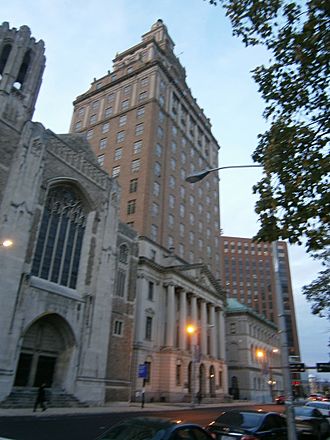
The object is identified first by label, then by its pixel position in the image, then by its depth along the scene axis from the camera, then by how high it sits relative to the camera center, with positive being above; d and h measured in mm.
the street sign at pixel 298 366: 10547 +848
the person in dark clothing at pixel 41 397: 21797 -517
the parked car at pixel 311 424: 15273 -960
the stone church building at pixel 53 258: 25359 +9657
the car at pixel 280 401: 53122 -416
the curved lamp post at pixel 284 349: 9195 +1208
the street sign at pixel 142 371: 33125 +1712
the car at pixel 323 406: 23000 -386
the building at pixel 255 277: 127625 +39450
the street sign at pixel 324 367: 13070 +1065
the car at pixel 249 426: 9688 -750
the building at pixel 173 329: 42938 +7741
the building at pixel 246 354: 71312 +7872
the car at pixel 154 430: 6395 -632
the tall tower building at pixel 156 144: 51969 +37417
